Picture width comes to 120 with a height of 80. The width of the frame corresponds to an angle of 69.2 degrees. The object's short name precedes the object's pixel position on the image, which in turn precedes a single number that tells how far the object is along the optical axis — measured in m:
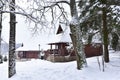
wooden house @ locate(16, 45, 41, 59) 20.34
